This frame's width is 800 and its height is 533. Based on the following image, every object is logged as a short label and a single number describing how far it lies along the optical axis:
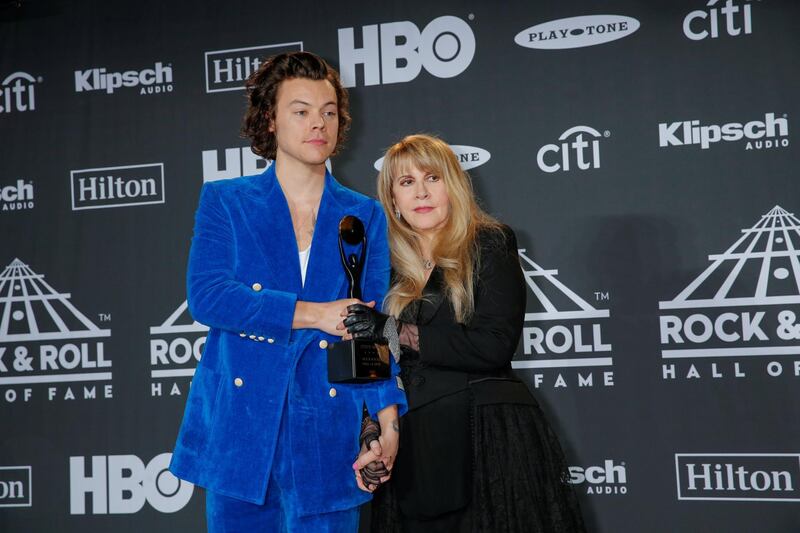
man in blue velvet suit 1.97
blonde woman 2.38
